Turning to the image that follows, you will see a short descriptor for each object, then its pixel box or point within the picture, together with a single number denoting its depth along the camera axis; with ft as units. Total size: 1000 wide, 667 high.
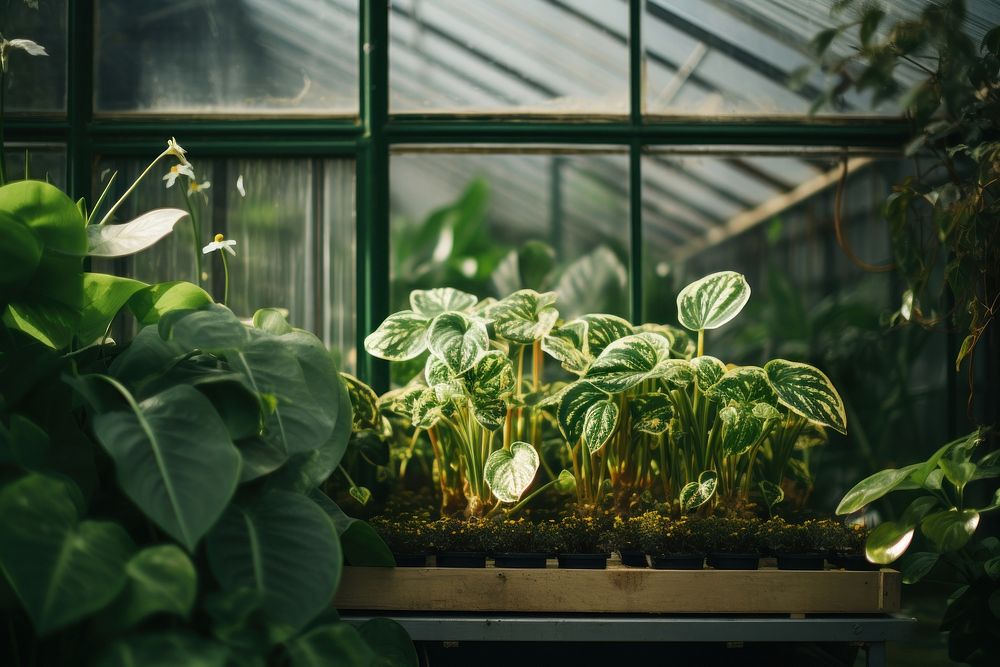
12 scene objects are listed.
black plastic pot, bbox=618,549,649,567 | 7.10
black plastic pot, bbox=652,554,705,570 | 7.00
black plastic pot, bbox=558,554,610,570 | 7.04
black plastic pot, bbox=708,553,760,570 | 6.99
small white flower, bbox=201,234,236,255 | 6.95
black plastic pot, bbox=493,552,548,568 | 7.02
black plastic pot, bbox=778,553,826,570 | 7.11
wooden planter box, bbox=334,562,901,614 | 6.89
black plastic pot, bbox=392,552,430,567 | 7.16
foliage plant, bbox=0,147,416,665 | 4.39
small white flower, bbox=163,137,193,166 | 7.06
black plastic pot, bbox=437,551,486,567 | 7.13
